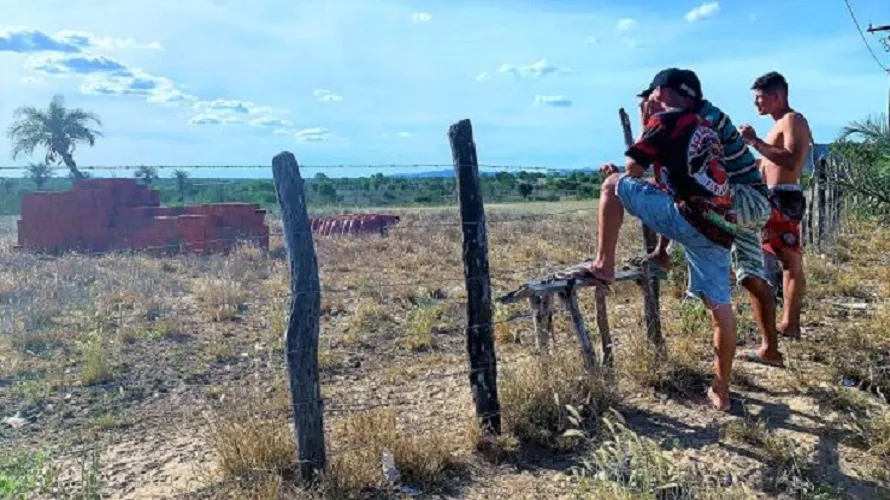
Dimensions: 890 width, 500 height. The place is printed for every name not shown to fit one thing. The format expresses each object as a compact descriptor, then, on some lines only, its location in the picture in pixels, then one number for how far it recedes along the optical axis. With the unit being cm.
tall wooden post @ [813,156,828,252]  1047
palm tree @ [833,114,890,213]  377
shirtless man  486
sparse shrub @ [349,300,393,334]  788
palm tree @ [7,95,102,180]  3638
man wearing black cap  384
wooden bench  464
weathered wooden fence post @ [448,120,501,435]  414
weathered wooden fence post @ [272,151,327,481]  361
